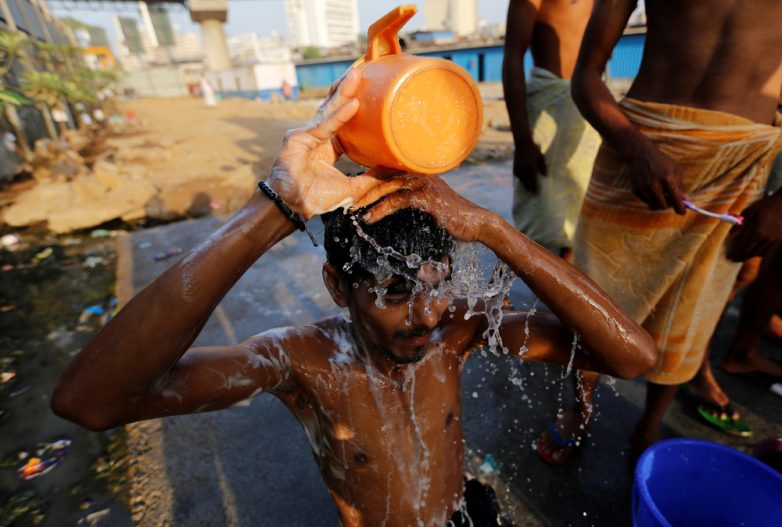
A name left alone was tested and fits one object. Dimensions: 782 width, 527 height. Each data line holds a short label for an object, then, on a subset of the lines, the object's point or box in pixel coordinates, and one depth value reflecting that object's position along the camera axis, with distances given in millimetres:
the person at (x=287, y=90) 31750
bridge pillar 33375
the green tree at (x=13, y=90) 8898
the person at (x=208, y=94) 23938
